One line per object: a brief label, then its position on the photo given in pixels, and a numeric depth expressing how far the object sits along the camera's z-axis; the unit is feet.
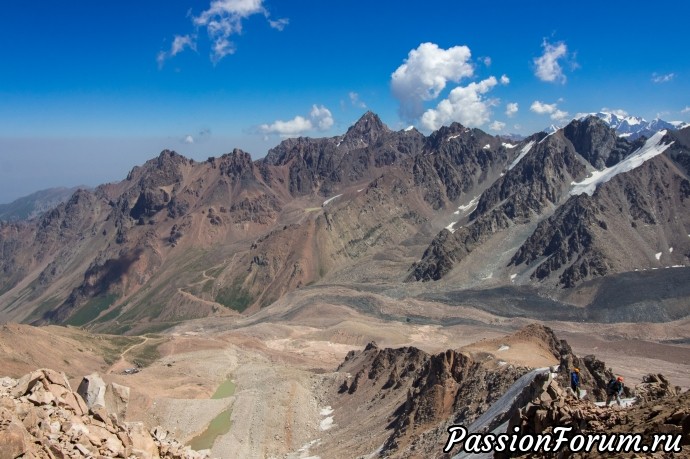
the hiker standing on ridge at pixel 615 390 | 103.22
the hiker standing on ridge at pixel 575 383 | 106.48
